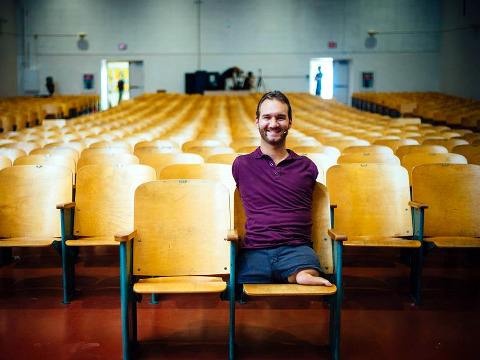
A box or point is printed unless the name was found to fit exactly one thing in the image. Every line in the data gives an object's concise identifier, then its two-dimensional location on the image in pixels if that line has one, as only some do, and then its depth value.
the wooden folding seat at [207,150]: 4.38
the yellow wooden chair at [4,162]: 3.71
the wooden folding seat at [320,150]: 4.28
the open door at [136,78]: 19.95
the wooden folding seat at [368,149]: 4.36
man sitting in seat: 2.33
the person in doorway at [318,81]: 19.02
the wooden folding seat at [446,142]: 4.98
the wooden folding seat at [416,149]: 4.40
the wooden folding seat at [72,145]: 5.02
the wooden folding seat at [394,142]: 5.07
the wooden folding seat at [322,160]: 3.58
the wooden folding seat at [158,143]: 5.15
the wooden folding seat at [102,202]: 3.03
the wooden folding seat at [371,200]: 3.07
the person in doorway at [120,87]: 19.59
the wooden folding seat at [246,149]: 4.20
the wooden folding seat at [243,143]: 5.07
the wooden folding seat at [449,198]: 3.11
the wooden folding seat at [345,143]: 5.13
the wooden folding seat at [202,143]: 5.15
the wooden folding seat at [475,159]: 4.01
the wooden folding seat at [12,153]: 4.33
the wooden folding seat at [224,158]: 3.61
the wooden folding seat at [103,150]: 4.11
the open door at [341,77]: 19.86
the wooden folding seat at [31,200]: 3.07
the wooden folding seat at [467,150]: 4.35
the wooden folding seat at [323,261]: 2.13
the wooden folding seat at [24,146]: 4.91
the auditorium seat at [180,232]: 2.41
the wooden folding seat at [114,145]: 4.89
